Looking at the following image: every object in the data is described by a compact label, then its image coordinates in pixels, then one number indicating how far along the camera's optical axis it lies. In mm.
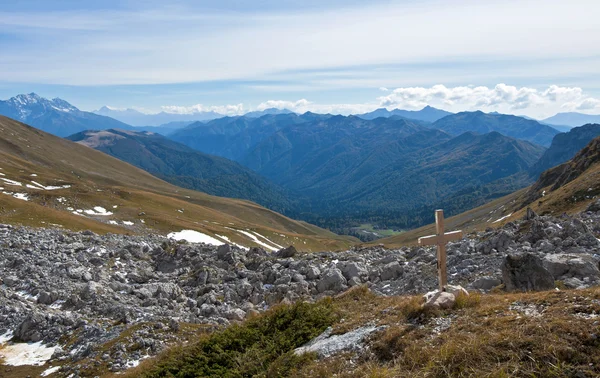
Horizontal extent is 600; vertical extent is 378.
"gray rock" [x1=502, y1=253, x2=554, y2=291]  18844
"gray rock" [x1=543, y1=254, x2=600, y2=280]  20797
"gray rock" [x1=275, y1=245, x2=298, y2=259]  43516
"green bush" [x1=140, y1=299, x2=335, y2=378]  13516
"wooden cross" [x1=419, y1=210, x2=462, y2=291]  15698
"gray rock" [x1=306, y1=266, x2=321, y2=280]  32125
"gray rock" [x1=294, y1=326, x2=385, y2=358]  13352
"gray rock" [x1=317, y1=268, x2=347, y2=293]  29798
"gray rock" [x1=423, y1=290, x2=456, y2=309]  13922
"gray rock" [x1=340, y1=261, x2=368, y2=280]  31609
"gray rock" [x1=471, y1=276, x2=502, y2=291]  22202
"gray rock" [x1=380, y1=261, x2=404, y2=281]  30625
